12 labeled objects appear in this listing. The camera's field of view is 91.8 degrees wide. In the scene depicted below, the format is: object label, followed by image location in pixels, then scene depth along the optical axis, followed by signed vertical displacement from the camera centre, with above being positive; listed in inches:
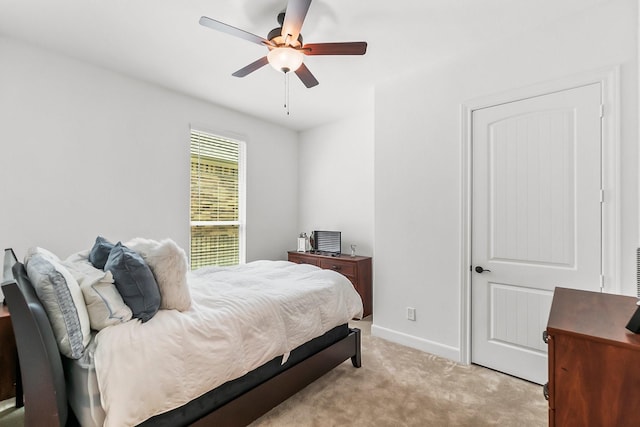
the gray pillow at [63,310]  52.5 -16.6
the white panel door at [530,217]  85.3 -0.9
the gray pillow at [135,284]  61.0 -14.0
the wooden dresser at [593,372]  35.2 -19.0
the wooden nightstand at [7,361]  74.0 -36.1
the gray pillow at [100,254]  76.2 -10.2
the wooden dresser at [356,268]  152.5 -27.5
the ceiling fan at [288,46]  75.6 +44.8
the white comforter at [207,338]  52.1 -25.9
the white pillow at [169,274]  66.6 -13.0
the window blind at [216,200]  150.1 +7.0
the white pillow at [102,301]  57.4 -16.5
